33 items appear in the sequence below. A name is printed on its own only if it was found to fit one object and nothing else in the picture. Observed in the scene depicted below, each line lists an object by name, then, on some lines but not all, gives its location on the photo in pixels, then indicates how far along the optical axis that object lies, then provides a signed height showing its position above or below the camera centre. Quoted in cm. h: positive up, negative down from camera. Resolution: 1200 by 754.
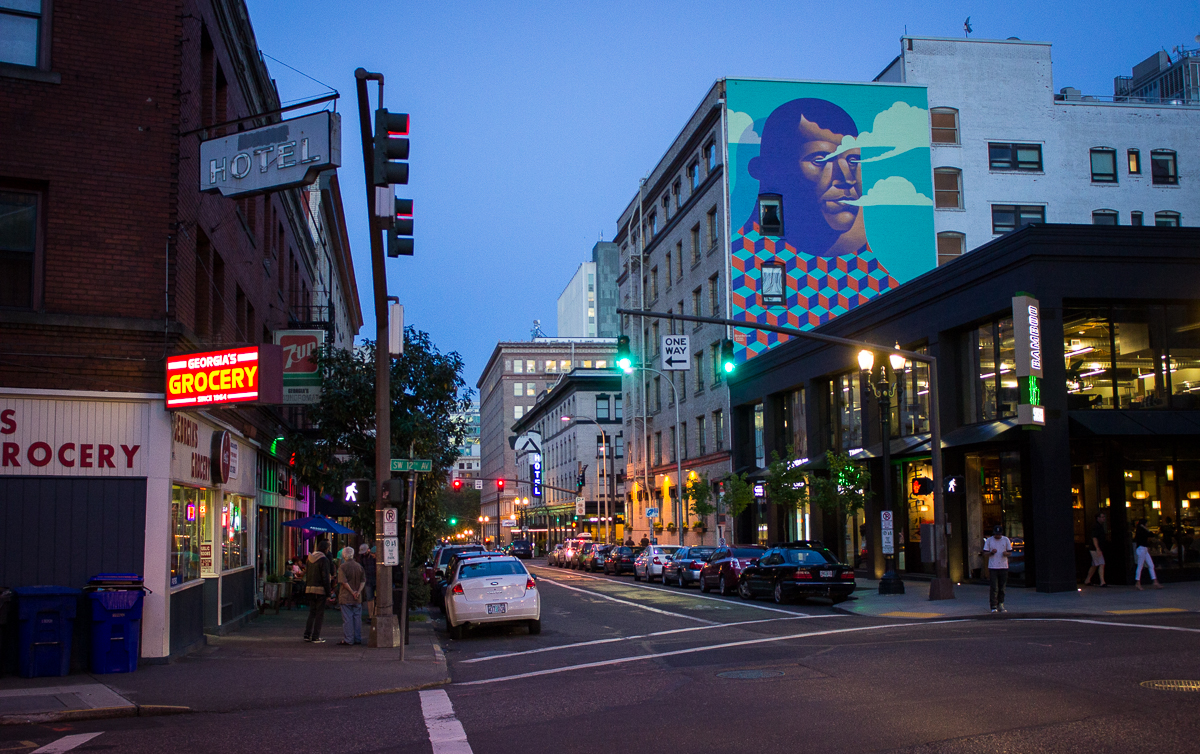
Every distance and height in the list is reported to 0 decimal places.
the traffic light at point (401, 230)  1412 +355
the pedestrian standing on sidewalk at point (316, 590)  1916 -173
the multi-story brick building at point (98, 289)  1471 +302
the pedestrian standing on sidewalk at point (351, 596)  1806 -175
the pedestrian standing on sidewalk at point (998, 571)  2061 -174
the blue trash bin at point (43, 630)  1356 -168
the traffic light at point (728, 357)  2203 +275
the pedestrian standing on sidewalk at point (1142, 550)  2380 -160
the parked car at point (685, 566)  3428 -261
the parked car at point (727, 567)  2913 -226
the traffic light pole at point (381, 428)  1612 +108
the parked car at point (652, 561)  3891 -272
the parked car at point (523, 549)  7630 -424
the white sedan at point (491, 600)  1989 -206
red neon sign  1505 +171
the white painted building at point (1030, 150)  4659 +1477
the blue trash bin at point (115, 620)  1402 -163
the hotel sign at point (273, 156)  1498 +497
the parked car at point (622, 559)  4684 -315
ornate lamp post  2602 +90
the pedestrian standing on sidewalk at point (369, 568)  1992 -142
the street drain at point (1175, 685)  1048 -209
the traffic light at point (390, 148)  1327 +436
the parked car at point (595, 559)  5144 -348
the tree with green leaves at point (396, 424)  2523 +172
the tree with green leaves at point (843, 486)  3075 -3
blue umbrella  2572 -73
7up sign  2020 +256
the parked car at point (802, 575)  2512 -215
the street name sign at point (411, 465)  1744 +47
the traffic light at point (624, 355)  2230 +292
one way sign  3806 +500
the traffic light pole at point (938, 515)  2373 -73
